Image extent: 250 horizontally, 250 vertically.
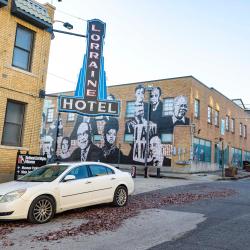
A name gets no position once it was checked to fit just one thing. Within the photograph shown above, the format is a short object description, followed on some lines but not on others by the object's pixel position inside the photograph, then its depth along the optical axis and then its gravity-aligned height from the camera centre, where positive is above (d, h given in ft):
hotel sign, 41.40 +10.50
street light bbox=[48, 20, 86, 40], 40.49 +18.71
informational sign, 33.47 -1.17
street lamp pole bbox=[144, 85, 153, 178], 63.17 -2.07
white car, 20.92 -3.01
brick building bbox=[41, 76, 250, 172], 78.59 +10.44
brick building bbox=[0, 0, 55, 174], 35.25 +10.89
